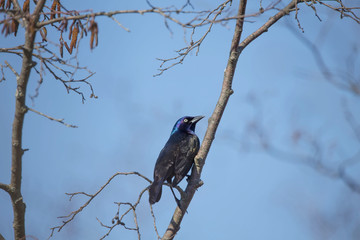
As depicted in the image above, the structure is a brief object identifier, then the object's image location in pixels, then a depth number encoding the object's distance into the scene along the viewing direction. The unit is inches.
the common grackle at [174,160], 399.9
